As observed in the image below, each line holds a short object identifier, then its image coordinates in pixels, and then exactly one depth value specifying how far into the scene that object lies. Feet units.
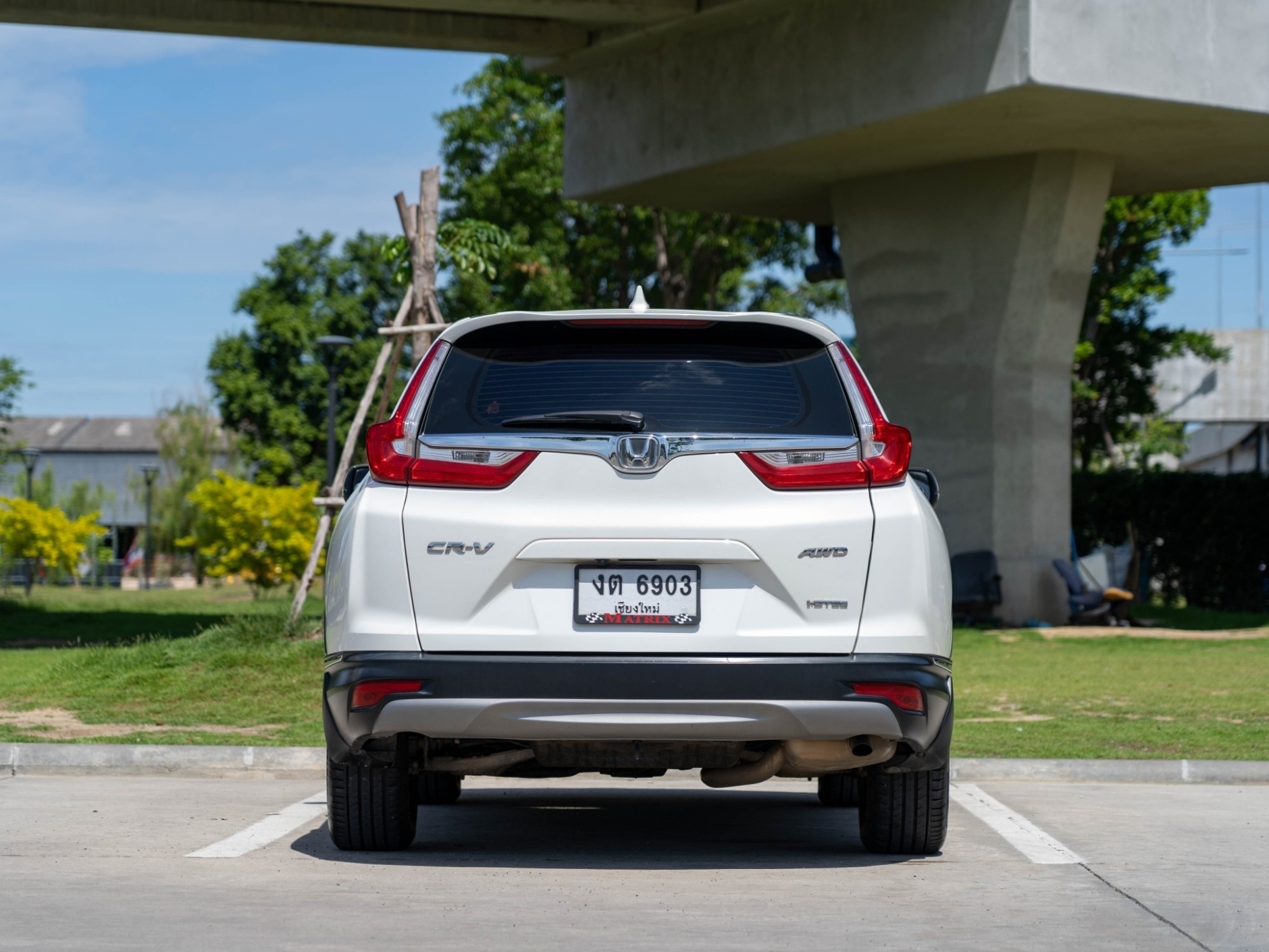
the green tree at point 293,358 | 200.23
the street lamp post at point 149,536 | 203.74
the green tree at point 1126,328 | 121.60
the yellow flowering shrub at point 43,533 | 137.08
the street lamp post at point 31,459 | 181.15
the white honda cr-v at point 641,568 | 18.26
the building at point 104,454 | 317.22
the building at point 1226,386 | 205.67
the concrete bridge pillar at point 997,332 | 69.87
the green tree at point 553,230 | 124.47
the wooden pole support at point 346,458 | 47.42
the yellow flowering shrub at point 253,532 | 106.22
